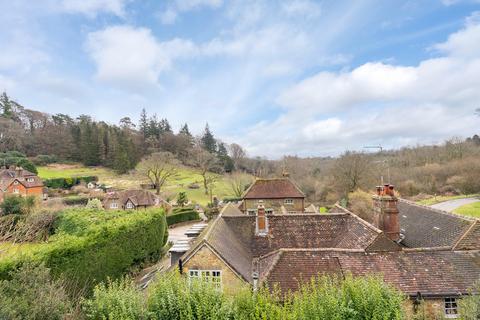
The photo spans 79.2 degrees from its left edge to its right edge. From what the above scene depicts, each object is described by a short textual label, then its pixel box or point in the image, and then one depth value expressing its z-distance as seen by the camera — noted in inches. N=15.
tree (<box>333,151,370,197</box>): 2020.7
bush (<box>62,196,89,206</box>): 2301.9
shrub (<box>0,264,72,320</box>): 354.1
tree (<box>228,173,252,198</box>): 2630.2
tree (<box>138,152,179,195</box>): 2598.4
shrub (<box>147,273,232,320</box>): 335.9
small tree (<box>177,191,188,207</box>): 2345.0
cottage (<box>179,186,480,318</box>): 544.1
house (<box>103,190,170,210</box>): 2059.5
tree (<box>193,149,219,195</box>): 2878.9
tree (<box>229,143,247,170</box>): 4250.5
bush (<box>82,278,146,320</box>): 331.9
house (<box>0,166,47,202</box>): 2346.2
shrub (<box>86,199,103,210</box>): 1726.0
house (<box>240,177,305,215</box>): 1461.6
